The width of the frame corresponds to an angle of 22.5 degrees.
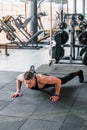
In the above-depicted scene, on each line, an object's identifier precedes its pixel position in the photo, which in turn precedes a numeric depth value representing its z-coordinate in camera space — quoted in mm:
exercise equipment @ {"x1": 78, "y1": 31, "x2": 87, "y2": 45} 4492
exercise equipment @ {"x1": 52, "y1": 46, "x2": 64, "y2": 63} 4498
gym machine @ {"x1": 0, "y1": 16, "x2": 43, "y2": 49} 6209
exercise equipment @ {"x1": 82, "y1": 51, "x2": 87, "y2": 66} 4229
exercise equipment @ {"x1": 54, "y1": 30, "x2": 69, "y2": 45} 4677
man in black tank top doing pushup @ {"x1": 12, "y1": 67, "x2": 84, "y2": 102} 2586
